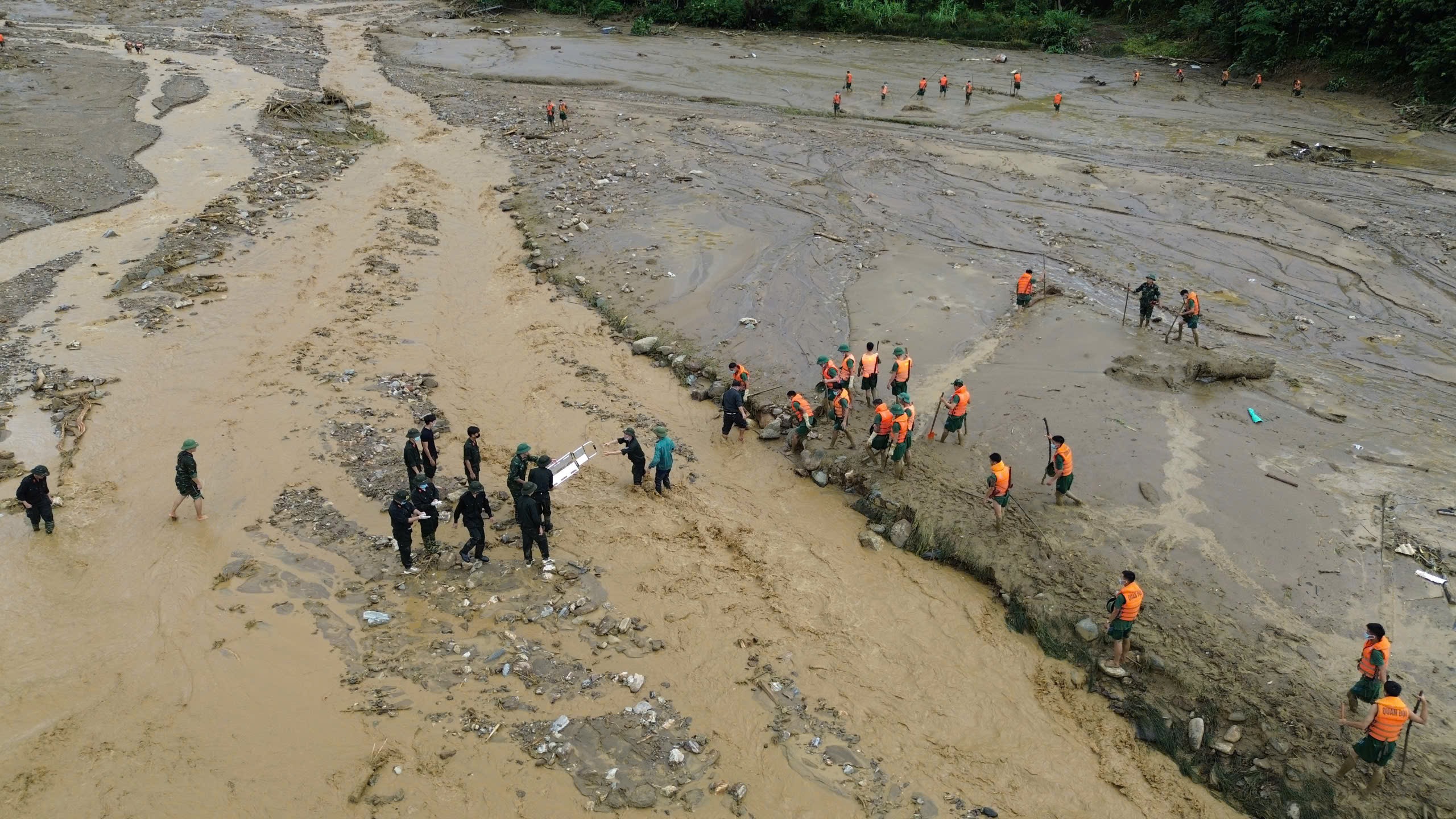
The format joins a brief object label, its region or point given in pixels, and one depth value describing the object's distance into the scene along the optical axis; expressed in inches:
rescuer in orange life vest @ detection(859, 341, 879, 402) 540.4
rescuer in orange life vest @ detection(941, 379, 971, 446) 498.9
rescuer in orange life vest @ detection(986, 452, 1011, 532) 433.7
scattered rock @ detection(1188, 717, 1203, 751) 341.4
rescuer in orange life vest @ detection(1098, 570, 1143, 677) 356.2
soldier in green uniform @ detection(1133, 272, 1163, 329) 597.9
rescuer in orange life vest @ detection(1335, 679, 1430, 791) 298.4
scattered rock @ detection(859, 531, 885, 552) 450.9
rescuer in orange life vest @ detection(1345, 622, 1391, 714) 320.2
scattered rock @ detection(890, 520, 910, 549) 449.7
